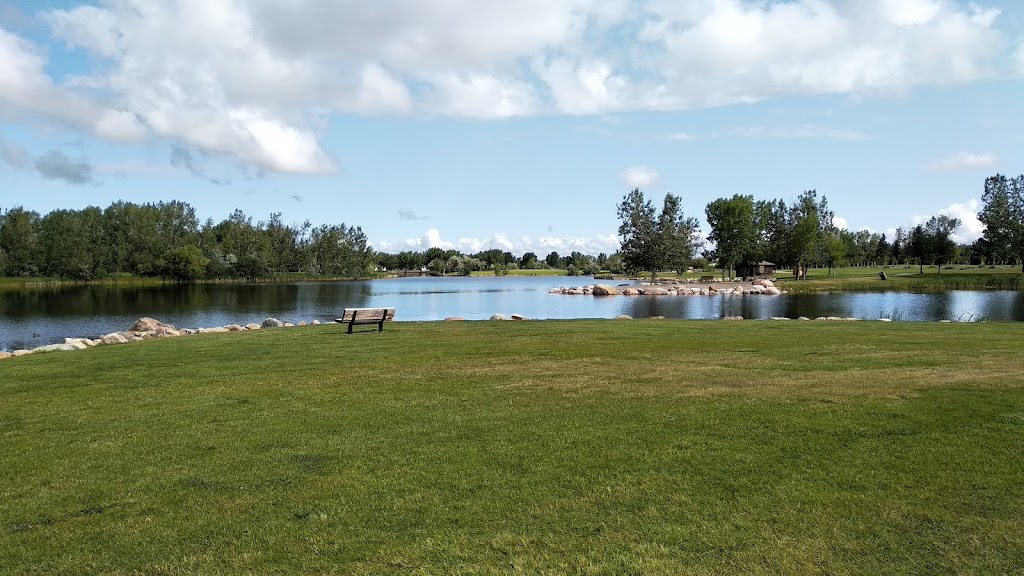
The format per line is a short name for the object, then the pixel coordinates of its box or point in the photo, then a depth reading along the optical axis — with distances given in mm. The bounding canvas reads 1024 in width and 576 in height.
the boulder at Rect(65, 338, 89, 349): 17970
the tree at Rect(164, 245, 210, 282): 108250
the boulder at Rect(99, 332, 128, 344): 20047
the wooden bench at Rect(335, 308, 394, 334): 19188
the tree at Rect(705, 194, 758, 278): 95625
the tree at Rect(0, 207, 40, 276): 105438
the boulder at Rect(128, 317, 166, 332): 24922
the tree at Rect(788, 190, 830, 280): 89438
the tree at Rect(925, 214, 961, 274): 97188
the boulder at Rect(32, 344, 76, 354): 16859
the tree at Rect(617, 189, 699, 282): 88812
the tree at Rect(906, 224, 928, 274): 101962
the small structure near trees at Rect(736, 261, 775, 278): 113438
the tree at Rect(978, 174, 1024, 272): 84375
